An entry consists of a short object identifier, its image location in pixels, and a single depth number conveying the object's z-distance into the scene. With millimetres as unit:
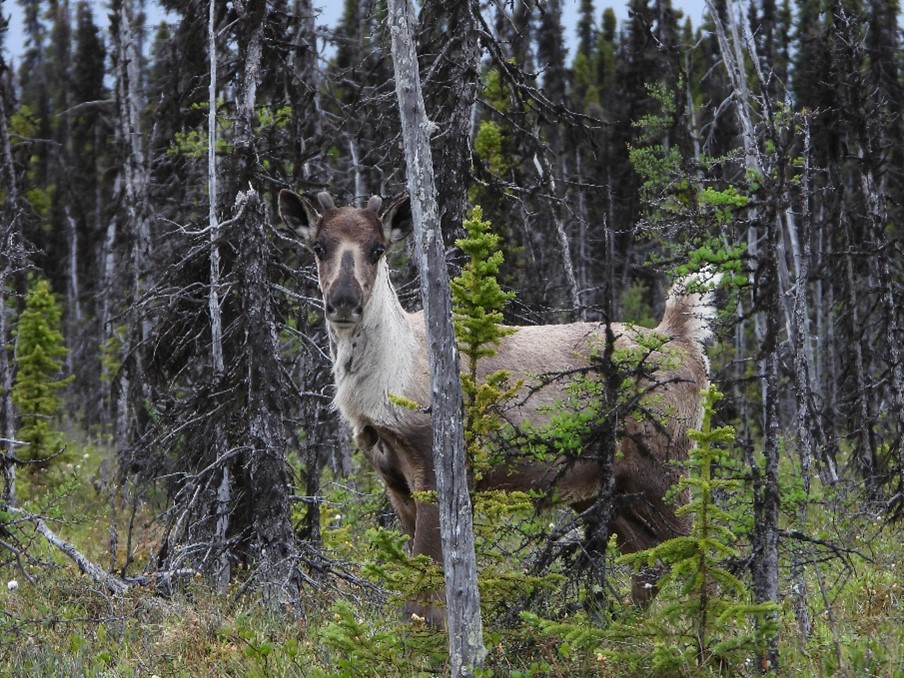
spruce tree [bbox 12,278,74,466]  40531
